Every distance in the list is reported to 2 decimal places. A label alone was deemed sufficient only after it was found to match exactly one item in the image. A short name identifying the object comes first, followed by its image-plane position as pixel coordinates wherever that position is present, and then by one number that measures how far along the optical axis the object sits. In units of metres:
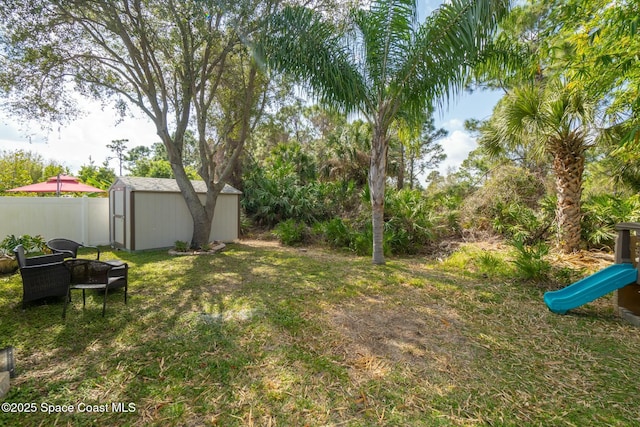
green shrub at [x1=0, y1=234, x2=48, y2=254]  6.19
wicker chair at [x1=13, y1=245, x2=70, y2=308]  3.64
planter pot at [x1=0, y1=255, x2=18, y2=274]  5.40
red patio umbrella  8.80
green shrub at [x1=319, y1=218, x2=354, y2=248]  8.84
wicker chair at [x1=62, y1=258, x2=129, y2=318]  3.74
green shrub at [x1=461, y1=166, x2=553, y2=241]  8.09
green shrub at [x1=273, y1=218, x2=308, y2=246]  9.68
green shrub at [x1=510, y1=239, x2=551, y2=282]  5.03
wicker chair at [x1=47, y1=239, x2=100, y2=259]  4.76
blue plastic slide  3.62
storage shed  8.07
